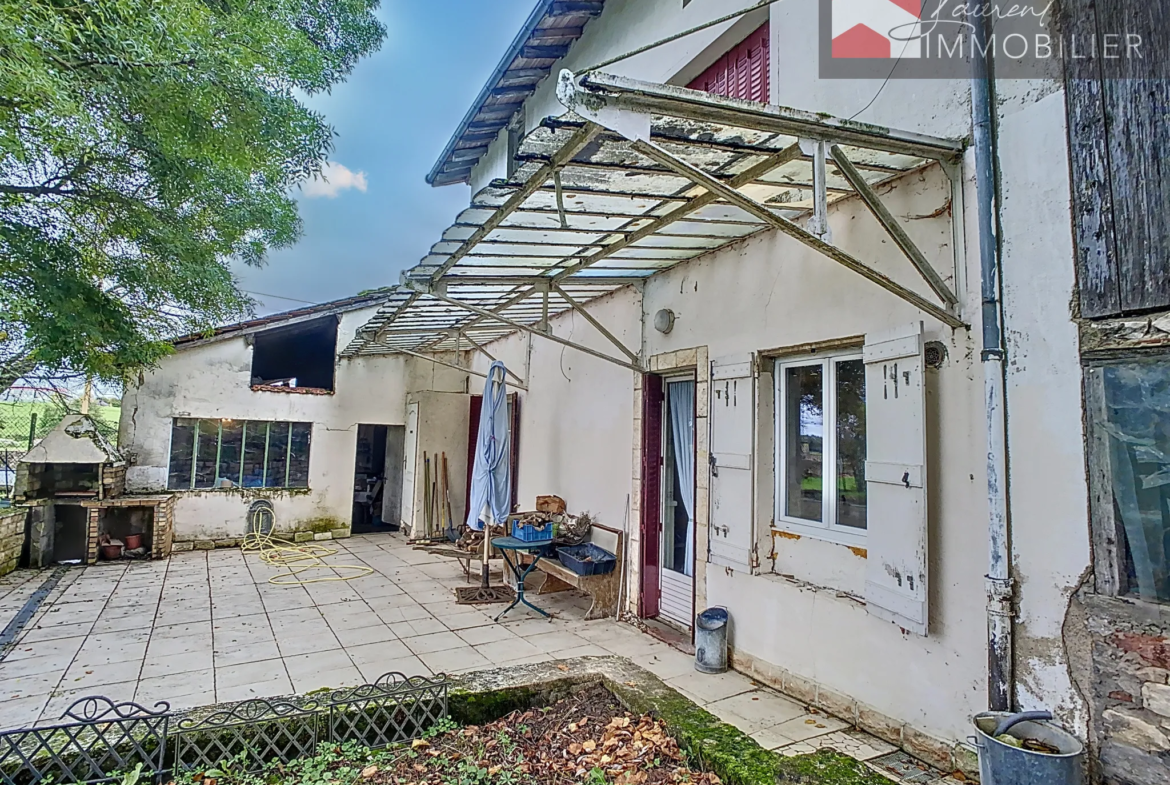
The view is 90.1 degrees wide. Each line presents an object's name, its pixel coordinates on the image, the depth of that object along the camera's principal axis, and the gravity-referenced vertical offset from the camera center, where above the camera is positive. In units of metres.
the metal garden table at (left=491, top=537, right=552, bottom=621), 5.80 -1.10
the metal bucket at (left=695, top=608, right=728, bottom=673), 4.27 -1.46
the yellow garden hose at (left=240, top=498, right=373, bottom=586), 7.30 -1.79
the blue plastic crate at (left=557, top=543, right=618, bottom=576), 5.54 -1.15
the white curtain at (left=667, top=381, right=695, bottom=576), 5.16 +0.02
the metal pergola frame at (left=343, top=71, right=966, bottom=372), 2.29 +1.33
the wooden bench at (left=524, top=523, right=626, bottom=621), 5.66 -1.39
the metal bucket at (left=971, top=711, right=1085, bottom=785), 2.13 -1.13
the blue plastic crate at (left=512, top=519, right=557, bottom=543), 5.97 -0.96
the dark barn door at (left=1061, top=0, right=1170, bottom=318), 2.21 +1.17
